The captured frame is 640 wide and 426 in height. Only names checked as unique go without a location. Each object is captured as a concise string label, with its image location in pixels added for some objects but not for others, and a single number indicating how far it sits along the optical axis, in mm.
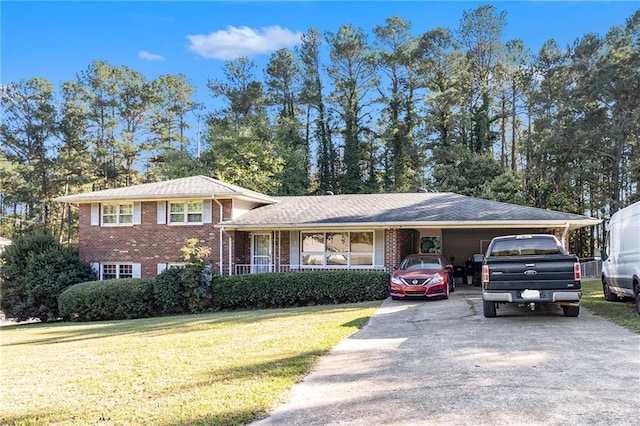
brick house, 18656
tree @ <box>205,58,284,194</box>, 35000
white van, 10562
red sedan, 14703
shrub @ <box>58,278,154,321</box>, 18375
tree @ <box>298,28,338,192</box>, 44312
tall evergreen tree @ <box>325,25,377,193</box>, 43000
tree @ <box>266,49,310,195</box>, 38094
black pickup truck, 9352
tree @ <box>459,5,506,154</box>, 39812
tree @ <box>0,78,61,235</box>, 42844
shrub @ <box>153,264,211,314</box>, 18062
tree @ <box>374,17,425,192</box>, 40312
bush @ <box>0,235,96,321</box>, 19891
